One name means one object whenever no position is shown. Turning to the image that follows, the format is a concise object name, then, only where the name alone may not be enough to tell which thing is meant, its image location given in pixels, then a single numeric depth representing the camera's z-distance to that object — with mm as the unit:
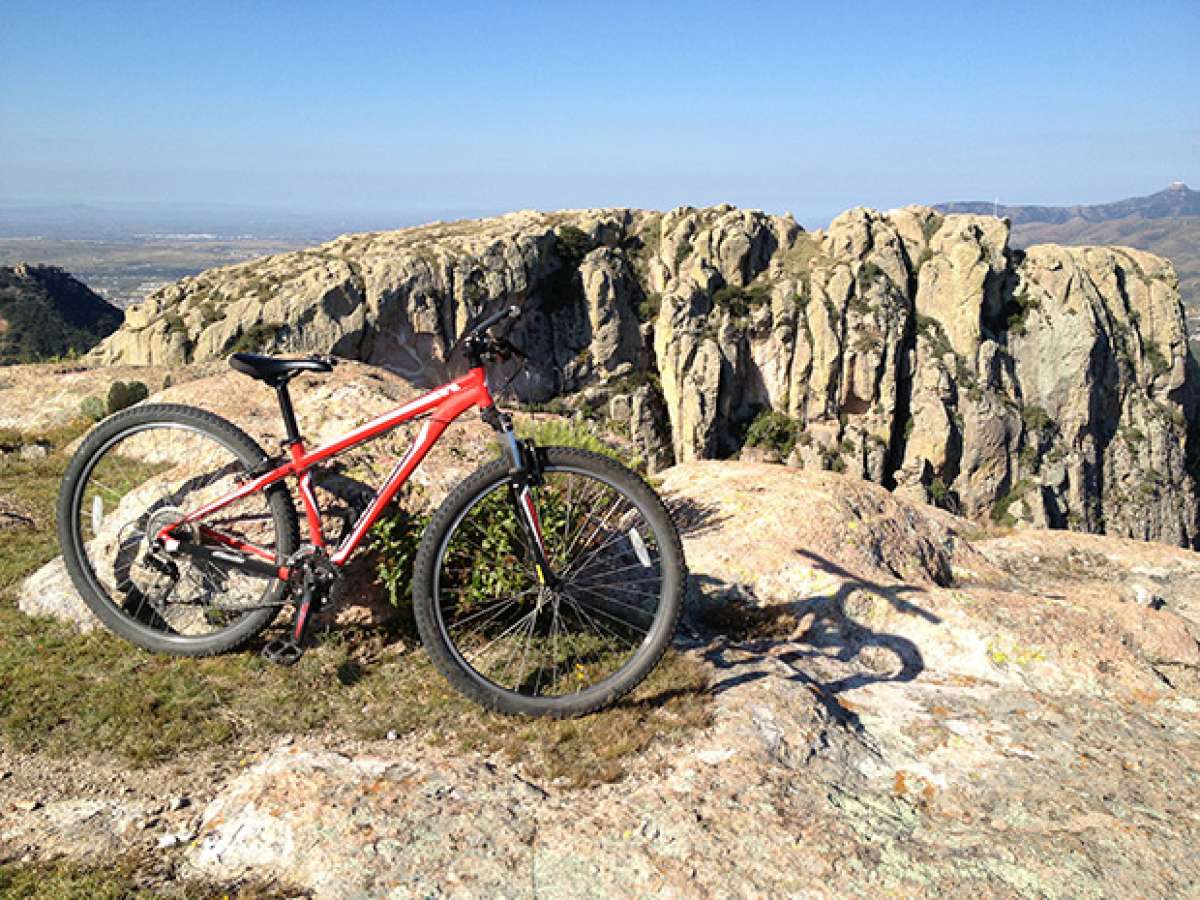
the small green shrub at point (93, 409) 12728
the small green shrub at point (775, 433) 83438
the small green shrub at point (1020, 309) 84000
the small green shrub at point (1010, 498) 78500
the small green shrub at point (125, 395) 13172
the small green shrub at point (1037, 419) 81062
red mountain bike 4633
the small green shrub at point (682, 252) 87500
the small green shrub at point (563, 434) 7121
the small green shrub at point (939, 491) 78312
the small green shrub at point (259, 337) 61175
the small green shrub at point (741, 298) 83812
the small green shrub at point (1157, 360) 85562
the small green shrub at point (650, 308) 86250
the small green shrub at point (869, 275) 81862
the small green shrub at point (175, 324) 62375
